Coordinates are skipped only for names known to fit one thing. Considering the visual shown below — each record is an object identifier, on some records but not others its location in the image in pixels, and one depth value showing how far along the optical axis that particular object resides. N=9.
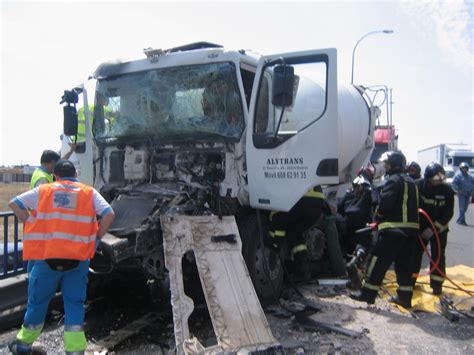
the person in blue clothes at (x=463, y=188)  12.23
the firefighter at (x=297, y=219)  4.88
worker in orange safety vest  3.40
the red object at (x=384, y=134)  9.12
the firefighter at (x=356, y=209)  6.45
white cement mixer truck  4.40
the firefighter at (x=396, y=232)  4.86
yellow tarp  5.05
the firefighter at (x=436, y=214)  5.53
